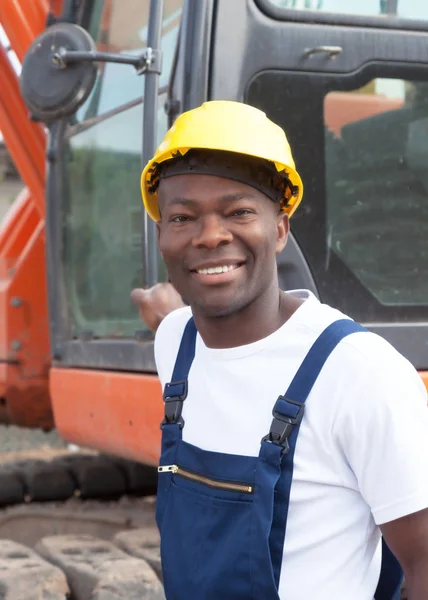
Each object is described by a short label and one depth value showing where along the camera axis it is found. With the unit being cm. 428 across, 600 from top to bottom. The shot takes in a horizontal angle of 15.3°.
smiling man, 184
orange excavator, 300
